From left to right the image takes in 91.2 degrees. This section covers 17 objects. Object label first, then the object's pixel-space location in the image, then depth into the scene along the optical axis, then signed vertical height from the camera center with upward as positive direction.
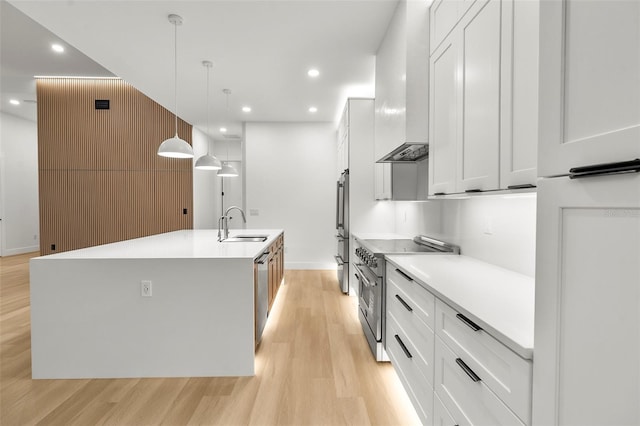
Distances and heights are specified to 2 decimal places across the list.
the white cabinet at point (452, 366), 0.96 -0.63
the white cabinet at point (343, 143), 4.56 +1.05
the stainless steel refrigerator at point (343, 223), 4.48 -0.22
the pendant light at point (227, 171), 4.30 +0.51
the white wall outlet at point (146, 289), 2.29 -0.60
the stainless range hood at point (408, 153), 2.51 +0.51
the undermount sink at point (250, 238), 3.69 -0.36
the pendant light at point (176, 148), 2.96 +0.57
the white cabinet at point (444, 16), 1.84 +1.24
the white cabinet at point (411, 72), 2.39 +1.06
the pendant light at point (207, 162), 3.69 +0.54
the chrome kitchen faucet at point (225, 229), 3.44 -0.24
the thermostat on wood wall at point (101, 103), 5.77 +1.92
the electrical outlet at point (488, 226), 1.99 -0.12
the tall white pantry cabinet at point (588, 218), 0.59 -0.02
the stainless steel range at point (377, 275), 2.47 -0.57
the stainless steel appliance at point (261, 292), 2.60 -0.75
